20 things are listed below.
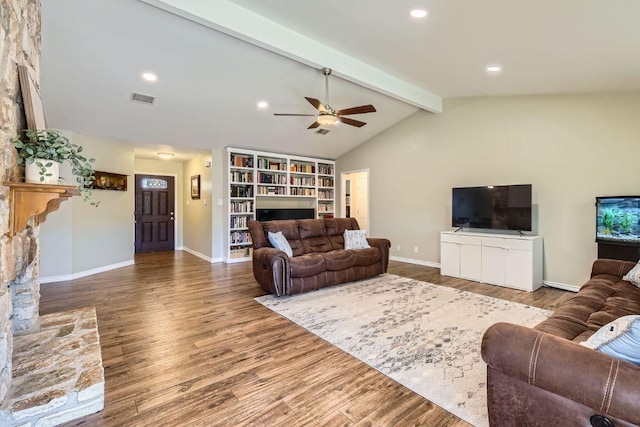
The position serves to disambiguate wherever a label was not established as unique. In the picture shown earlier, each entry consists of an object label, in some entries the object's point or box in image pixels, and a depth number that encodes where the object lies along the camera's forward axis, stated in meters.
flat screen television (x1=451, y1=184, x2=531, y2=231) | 4.58
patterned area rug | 2.07
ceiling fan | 3.79
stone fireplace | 1.64
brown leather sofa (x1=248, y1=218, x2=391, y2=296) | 3.92
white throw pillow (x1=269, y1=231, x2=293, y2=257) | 4.27
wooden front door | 7.73
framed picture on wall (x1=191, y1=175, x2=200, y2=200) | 7.26
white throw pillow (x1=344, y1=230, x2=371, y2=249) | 4.89
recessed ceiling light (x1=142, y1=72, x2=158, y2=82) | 3.79
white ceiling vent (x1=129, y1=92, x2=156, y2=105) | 4.20
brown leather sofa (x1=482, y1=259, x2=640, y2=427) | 1.12
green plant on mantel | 1.85
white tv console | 4.36
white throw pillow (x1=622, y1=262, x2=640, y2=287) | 2.63
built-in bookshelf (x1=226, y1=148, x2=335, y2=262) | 6.44
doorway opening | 9.14
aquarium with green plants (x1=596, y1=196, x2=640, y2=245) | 3.62
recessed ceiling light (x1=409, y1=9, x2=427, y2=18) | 2.62
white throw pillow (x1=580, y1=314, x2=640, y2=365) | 1.20
